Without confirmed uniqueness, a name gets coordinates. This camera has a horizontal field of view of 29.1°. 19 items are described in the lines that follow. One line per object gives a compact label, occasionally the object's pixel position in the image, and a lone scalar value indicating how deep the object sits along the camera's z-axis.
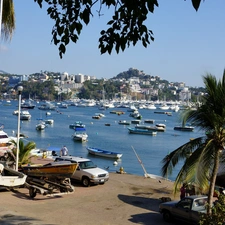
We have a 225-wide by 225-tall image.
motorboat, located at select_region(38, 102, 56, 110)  150.75
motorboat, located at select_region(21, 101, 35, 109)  153.27
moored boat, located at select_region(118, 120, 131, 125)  101.72
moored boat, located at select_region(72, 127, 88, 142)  63.89
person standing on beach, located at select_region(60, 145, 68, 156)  27.88
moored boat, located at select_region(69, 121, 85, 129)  83.11
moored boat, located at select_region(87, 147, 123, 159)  46.41
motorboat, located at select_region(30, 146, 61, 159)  34.89
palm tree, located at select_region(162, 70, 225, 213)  10.52
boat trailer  15.78
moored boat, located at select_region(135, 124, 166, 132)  87.06
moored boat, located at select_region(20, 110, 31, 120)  100.38
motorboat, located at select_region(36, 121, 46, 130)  77.81
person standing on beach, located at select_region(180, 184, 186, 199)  16.18
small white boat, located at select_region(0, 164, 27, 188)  15.47
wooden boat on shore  16.66
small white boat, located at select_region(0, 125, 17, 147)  31.40
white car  18.42
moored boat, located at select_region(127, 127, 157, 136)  80.00
